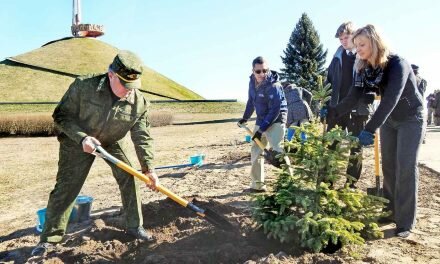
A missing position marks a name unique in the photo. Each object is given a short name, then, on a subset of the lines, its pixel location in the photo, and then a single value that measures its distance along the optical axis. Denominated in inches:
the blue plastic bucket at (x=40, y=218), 198.8
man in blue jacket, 246.8
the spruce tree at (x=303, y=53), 1907.7
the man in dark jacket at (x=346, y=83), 226.5
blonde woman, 163.9
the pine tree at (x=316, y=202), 144.1
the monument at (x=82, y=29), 3151.1
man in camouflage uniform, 163.6
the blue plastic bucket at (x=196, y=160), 381.3
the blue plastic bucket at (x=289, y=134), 377.5
